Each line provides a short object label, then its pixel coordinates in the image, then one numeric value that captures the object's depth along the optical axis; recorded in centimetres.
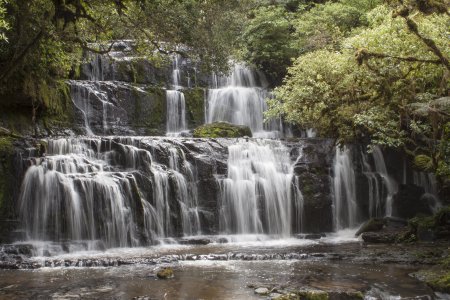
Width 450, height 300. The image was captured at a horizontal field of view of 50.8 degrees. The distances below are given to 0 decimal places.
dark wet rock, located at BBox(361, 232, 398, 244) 1551
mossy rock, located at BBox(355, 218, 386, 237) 1719
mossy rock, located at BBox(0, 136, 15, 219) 1491
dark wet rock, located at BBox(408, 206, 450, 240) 1534
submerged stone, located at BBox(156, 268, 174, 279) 1071
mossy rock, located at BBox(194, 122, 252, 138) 2206
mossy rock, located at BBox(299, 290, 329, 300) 878
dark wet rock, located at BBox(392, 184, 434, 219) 1922
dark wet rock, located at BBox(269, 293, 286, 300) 853
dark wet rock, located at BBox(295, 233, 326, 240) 1733
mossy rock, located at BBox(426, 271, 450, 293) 955
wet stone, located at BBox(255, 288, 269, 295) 930
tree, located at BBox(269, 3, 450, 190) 1404
